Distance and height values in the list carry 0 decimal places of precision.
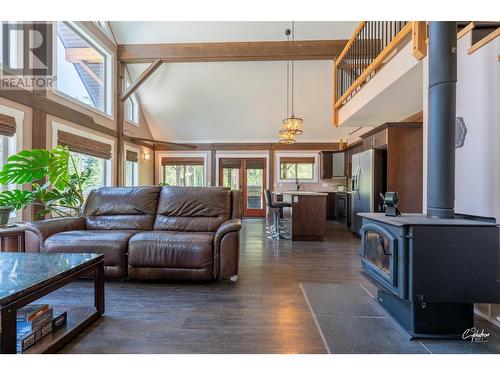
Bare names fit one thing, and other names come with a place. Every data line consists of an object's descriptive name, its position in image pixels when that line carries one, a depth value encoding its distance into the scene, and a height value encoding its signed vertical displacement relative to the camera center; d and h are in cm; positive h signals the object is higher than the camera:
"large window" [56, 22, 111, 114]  469 +238
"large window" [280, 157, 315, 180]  889 +64
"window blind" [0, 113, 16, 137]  339 +80
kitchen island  490 -54
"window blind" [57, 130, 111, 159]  456 +80
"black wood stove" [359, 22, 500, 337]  166 -39
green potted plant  301 +10
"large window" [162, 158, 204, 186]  919 +53
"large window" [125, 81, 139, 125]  740 +222
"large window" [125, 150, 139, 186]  725 +55
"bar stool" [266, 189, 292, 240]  505 -62
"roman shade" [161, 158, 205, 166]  910 +90
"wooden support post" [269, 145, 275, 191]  892 +73
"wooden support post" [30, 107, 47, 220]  391 +82
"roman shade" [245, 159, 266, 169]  901 +84
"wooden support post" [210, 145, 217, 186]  899 +72
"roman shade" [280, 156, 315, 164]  884 +94
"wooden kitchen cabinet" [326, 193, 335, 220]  802 -61
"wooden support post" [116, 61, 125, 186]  628 +154
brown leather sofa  268 -60
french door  904 +29
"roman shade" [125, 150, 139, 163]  711 +85
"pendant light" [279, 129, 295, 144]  562 +113
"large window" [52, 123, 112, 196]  456 +71
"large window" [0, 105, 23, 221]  343 +69
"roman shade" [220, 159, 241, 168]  905 +87
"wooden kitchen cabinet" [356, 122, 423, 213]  416 +42
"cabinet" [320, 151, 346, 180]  767 +70
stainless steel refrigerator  457 +14
